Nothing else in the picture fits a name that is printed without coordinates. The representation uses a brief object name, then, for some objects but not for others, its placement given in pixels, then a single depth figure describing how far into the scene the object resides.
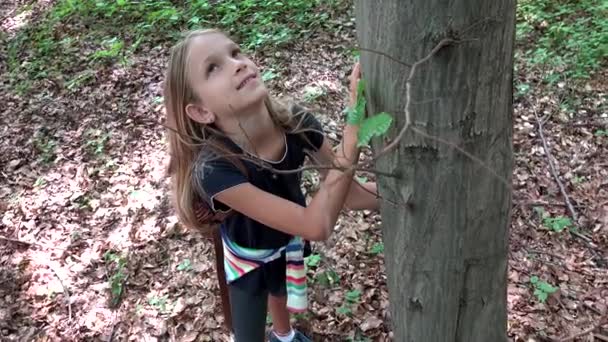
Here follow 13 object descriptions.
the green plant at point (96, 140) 4.63
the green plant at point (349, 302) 2.96
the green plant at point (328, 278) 3.14
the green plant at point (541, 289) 2.78
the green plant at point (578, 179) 3.45
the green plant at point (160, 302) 3.18
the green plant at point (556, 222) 3.11
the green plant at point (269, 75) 4.61
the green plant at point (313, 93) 4.45
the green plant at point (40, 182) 4.38
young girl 1.54
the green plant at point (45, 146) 4.68
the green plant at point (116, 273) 3.32
